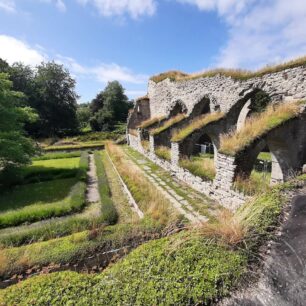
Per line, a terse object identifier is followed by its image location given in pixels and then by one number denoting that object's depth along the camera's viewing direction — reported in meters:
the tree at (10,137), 10.15
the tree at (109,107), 39.56
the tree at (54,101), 34.66
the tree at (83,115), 48.94
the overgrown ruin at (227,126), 6.56
